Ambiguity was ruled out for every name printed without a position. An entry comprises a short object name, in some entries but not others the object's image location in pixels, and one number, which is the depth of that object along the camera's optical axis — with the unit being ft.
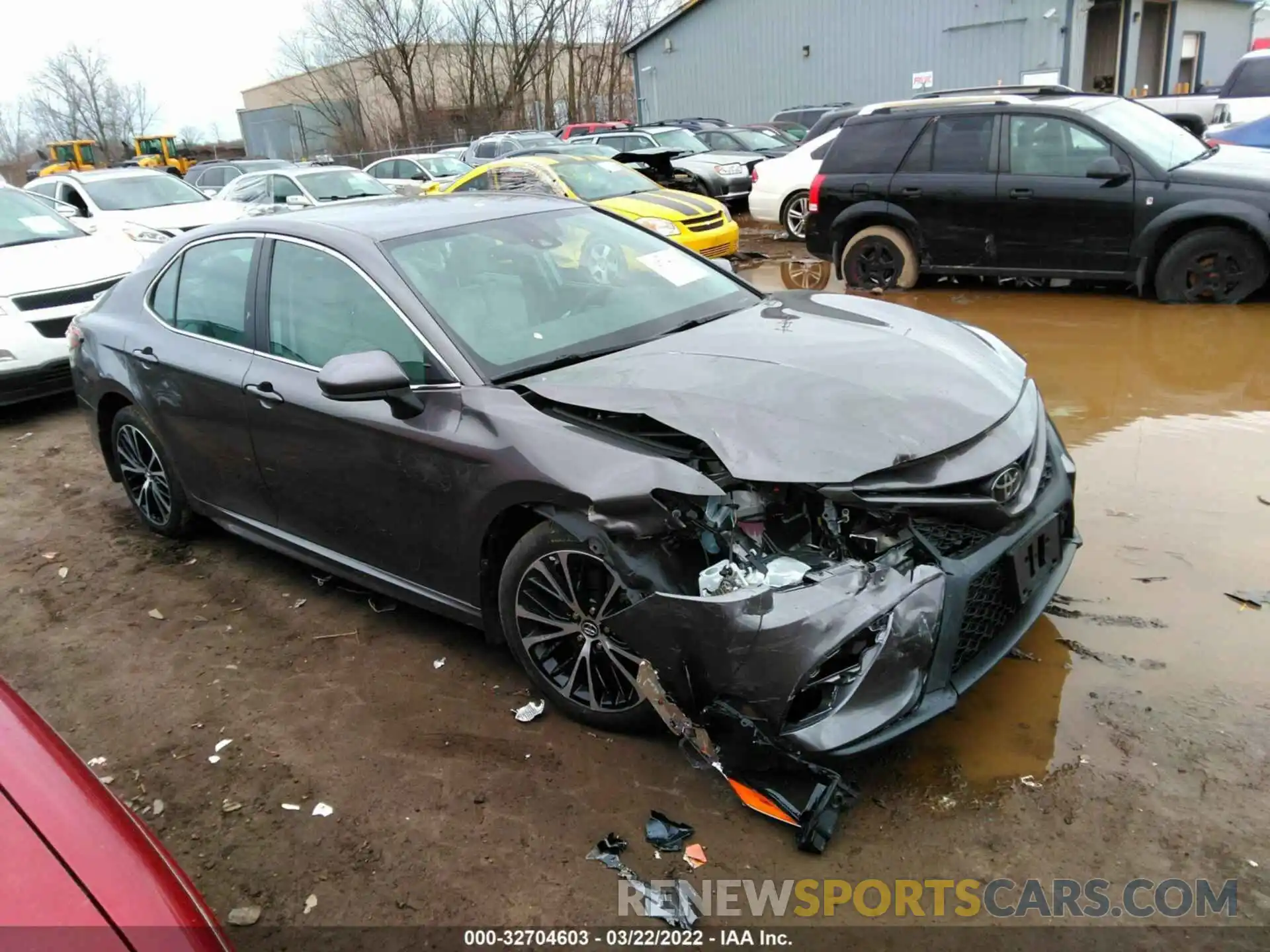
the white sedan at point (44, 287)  24.16
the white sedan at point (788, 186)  40.68
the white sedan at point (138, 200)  40.29
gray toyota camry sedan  8.60
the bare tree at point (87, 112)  207.51
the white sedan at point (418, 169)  61.11
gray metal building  76.23
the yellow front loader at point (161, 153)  133.59
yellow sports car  33.99
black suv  24.67
